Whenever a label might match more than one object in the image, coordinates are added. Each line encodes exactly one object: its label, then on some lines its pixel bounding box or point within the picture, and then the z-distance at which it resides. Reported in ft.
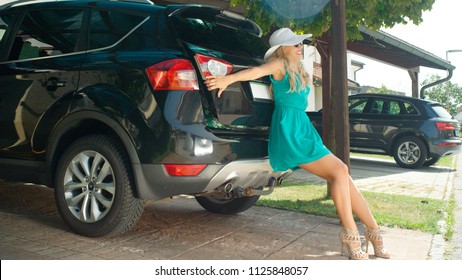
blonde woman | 11.48
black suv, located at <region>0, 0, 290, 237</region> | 11.04
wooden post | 16.26
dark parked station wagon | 36.09
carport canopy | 44.04
